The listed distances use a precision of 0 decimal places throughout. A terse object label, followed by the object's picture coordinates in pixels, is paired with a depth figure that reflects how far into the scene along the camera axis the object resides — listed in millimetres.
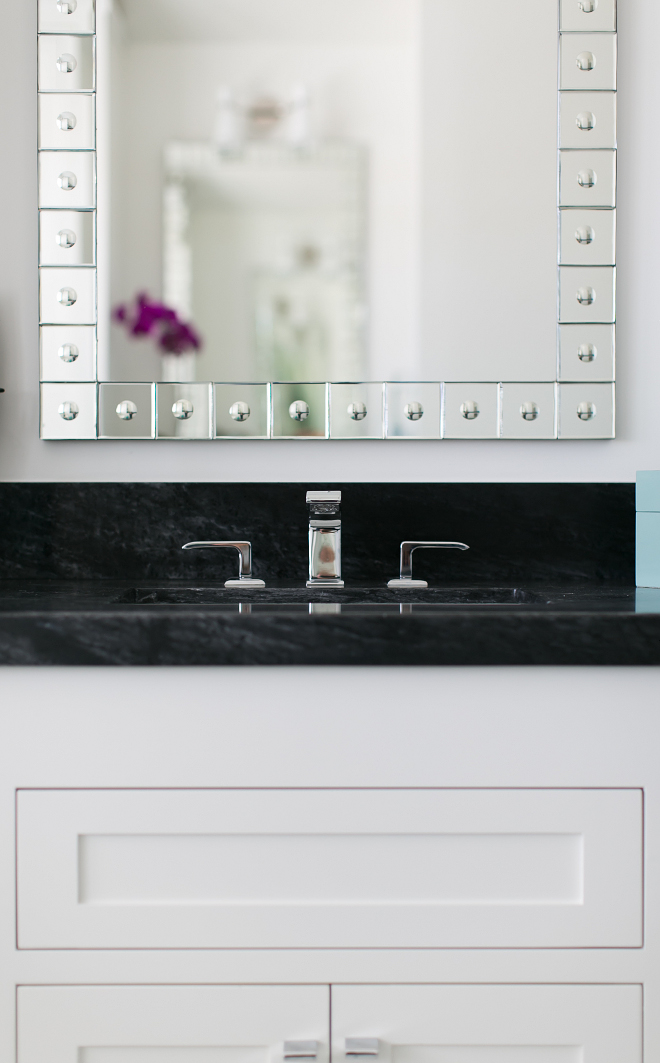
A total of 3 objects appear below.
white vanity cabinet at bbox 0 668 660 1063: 861
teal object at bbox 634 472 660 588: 1131
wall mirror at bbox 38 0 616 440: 1336
